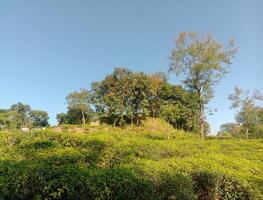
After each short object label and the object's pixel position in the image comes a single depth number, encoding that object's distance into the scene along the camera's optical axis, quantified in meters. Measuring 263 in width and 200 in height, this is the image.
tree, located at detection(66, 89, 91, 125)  36.21
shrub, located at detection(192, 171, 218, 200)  3.87
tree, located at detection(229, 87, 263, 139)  27.80
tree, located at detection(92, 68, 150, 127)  29.24
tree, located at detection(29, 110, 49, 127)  61.30
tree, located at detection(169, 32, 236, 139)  21.54
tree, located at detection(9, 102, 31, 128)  50.26
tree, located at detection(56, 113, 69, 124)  50.67
